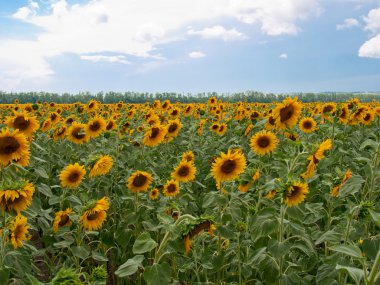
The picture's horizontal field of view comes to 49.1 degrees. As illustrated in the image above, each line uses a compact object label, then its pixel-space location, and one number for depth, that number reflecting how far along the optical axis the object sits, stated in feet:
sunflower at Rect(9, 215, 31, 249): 11.11
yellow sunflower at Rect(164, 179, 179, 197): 15.35
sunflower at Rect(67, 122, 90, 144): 22.65
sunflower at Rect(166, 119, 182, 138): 23.53
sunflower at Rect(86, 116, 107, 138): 23.35
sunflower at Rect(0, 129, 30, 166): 12.34
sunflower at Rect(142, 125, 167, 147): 21.73
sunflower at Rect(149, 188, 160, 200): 16.49
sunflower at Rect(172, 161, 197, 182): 16.31
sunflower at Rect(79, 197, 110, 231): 12.08
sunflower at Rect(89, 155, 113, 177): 15.51
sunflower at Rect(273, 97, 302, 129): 17.44
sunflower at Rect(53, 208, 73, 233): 13.80
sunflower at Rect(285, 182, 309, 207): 10.41
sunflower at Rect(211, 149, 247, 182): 13.41
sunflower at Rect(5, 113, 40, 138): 16.93
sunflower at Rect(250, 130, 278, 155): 17.57
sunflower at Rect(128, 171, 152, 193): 15.58
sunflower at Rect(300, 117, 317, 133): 23.50
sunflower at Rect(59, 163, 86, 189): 15.53
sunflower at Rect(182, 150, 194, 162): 20.01
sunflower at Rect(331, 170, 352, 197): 13.85
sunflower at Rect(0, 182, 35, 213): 10.16
